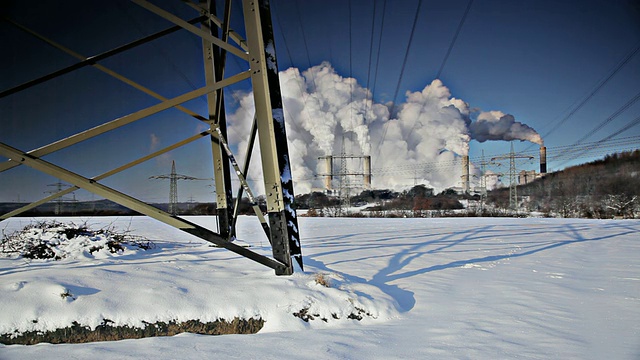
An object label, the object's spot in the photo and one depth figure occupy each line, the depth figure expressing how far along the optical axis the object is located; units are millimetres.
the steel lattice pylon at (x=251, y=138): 2500
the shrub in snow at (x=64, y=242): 3910
